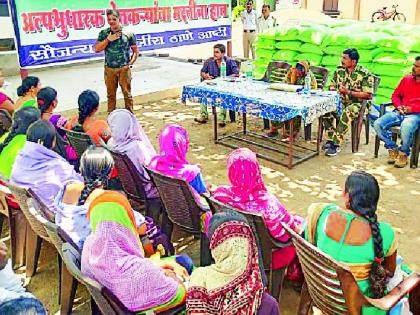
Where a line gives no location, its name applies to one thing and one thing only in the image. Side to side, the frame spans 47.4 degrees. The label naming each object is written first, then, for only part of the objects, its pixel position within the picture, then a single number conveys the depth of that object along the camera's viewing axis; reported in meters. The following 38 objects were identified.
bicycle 16.75
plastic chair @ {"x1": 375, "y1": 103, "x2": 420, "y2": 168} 5.09
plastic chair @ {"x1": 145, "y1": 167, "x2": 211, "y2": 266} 3.05
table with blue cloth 4.91
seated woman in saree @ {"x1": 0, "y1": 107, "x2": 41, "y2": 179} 3.52
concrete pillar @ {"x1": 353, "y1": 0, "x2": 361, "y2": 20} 18.28
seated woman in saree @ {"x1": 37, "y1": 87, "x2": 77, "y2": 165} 4.37
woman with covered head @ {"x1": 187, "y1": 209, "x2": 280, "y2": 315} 1.81
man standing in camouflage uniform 6.67
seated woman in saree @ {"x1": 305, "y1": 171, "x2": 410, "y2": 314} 2.17
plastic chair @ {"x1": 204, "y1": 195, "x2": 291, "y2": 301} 2.60
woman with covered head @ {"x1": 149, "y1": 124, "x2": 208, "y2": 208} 3.30
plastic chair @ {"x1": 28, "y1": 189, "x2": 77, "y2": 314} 2.82
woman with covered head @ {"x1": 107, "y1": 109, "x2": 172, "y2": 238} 3.60
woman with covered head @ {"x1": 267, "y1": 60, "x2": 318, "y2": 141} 5.71
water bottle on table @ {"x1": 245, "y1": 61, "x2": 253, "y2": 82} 6.32
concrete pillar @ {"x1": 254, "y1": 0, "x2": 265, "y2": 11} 19.57
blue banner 6.63
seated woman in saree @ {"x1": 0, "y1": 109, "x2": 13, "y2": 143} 4.59
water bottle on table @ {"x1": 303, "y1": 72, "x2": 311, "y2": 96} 5.38
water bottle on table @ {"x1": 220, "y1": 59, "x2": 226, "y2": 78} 6.46
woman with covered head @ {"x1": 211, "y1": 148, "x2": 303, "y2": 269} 2.78
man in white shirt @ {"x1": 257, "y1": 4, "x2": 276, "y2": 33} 11.23
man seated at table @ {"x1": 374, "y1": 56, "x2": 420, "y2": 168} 5.02
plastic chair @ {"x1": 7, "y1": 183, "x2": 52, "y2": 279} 2.78
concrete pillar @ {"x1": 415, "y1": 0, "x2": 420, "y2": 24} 16.16
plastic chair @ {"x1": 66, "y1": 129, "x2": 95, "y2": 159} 3.84
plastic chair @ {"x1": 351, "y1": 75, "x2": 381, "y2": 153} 5.51
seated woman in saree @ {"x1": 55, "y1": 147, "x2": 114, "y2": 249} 2.59
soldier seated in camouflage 5.39
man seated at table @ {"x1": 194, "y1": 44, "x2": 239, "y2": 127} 6.54
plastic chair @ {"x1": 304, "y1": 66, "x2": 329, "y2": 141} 6.06
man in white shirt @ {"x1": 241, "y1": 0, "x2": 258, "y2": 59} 11.03
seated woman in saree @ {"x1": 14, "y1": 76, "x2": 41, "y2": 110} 4.87
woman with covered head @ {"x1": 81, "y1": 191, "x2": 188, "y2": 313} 2.07
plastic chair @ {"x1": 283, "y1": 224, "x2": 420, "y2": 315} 2.02
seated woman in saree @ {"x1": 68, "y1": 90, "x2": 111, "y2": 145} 4.17
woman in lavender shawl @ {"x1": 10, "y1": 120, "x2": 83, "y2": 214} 3.18
